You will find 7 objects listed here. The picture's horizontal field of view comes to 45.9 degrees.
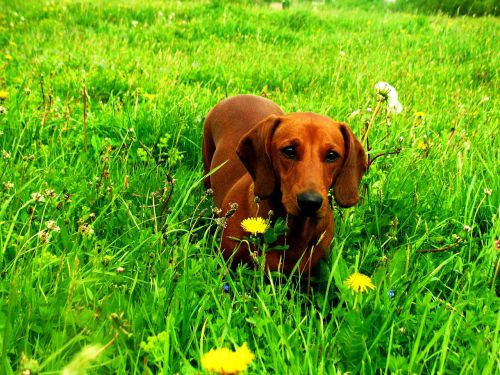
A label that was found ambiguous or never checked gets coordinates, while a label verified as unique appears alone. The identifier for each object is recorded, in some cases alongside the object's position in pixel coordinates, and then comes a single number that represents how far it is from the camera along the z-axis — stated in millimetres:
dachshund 703
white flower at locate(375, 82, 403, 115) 1227
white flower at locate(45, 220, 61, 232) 571
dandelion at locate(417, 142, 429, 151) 1053
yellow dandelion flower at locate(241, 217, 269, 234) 673
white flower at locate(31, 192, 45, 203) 620
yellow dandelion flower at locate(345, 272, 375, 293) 592
